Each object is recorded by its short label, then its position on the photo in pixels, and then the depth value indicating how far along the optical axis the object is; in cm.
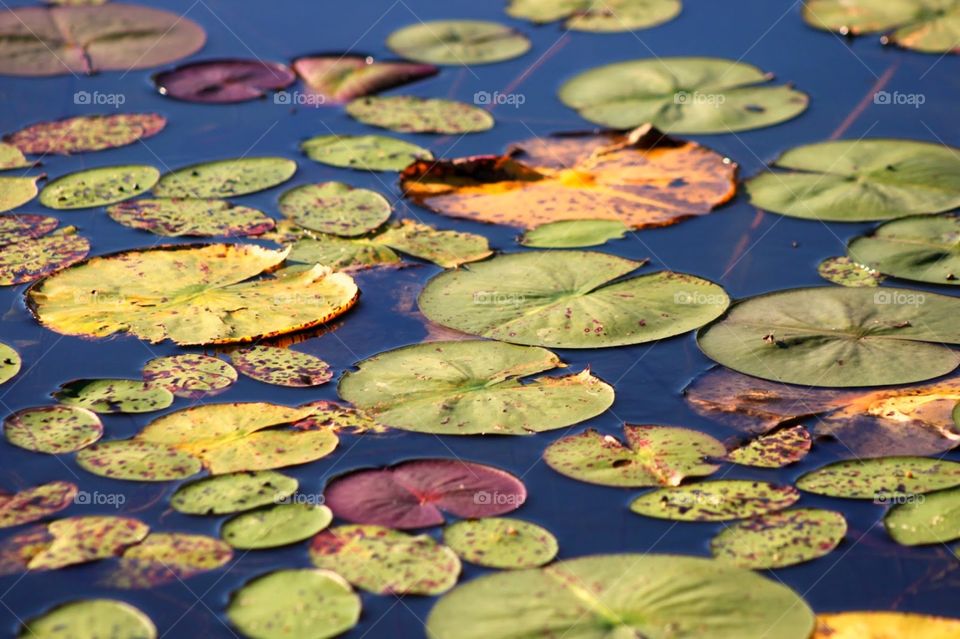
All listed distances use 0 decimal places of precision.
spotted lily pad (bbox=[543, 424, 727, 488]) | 883
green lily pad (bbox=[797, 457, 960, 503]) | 866
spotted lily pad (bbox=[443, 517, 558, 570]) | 798
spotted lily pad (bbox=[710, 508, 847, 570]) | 804
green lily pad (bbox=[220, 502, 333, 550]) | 814
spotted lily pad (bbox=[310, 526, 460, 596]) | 779
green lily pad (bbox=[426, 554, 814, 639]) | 738
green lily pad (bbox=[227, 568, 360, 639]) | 739
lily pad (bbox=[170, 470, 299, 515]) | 843
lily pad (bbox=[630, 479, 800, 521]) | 845
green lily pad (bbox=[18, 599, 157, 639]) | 739
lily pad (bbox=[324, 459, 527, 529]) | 841
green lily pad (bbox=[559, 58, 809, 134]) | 1455
